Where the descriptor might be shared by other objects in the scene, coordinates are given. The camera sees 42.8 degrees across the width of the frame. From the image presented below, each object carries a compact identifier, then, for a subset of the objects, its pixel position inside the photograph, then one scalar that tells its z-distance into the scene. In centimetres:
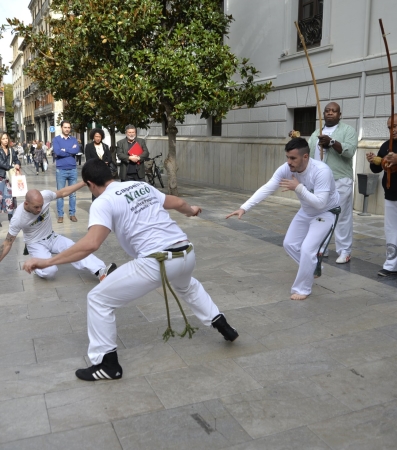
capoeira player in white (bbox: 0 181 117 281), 559
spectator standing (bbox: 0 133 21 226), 910
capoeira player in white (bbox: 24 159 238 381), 333
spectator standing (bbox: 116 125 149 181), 976
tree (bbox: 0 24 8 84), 2017
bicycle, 1614
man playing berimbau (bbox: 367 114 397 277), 582
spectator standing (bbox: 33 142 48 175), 2305
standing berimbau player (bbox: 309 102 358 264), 648
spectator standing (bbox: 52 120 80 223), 922
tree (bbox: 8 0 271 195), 1127
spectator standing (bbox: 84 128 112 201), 954
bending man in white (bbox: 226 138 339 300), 491
